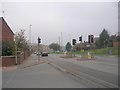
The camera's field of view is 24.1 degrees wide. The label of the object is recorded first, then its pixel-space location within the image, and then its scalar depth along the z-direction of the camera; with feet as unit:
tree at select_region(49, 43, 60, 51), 589.73
